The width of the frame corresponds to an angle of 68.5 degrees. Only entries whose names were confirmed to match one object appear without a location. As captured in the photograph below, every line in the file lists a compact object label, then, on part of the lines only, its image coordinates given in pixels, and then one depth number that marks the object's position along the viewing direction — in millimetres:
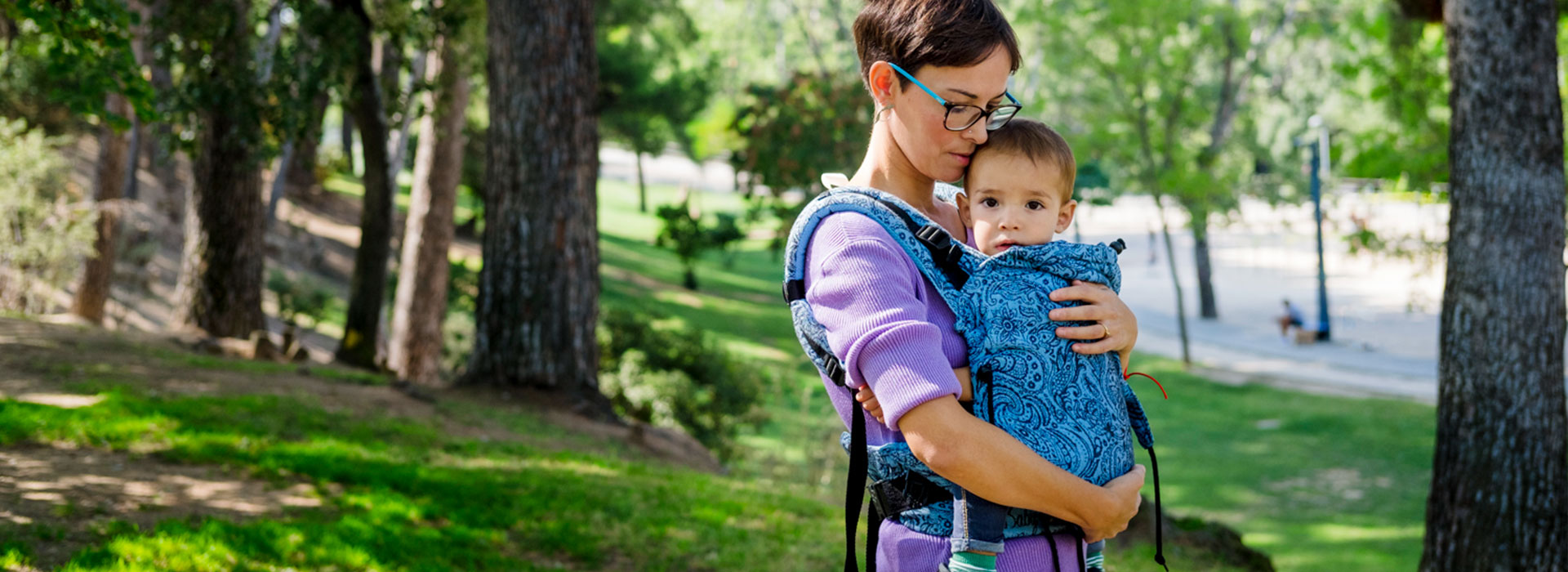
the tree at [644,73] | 26125
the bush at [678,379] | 14156
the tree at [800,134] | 16766
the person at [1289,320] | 29091
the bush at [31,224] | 14852
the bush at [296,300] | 18125
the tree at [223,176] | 10961
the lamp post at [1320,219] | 27344
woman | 1781
